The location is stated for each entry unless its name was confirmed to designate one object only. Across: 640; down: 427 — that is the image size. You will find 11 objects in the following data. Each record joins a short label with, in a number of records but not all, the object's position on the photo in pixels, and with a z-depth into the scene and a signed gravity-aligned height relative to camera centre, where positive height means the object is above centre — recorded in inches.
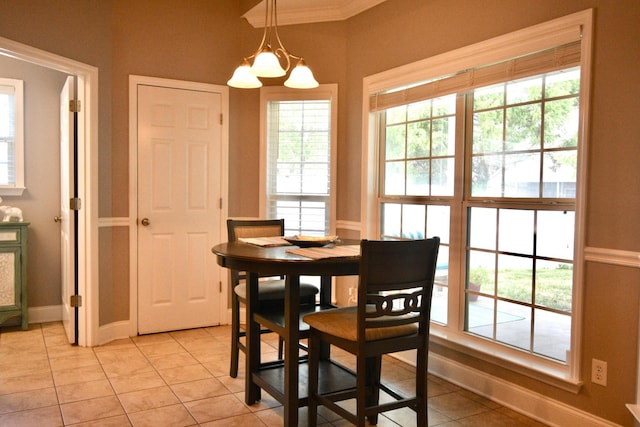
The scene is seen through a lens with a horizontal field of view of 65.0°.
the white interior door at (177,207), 161.6 -4.3
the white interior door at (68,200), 150.4 -2.4
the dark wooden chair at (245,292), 121.0 -23.5
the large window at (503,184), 100.8 +3.6
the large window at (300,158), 170.1 +13.2
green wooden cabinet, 164.9 -26.8
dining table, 91.0 -20.5
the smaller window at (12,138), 171.3 +18.4
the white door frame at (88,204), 147.3 -3.3
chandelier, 99.8 +25.4
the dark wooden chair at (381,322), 84.1 -22.4
